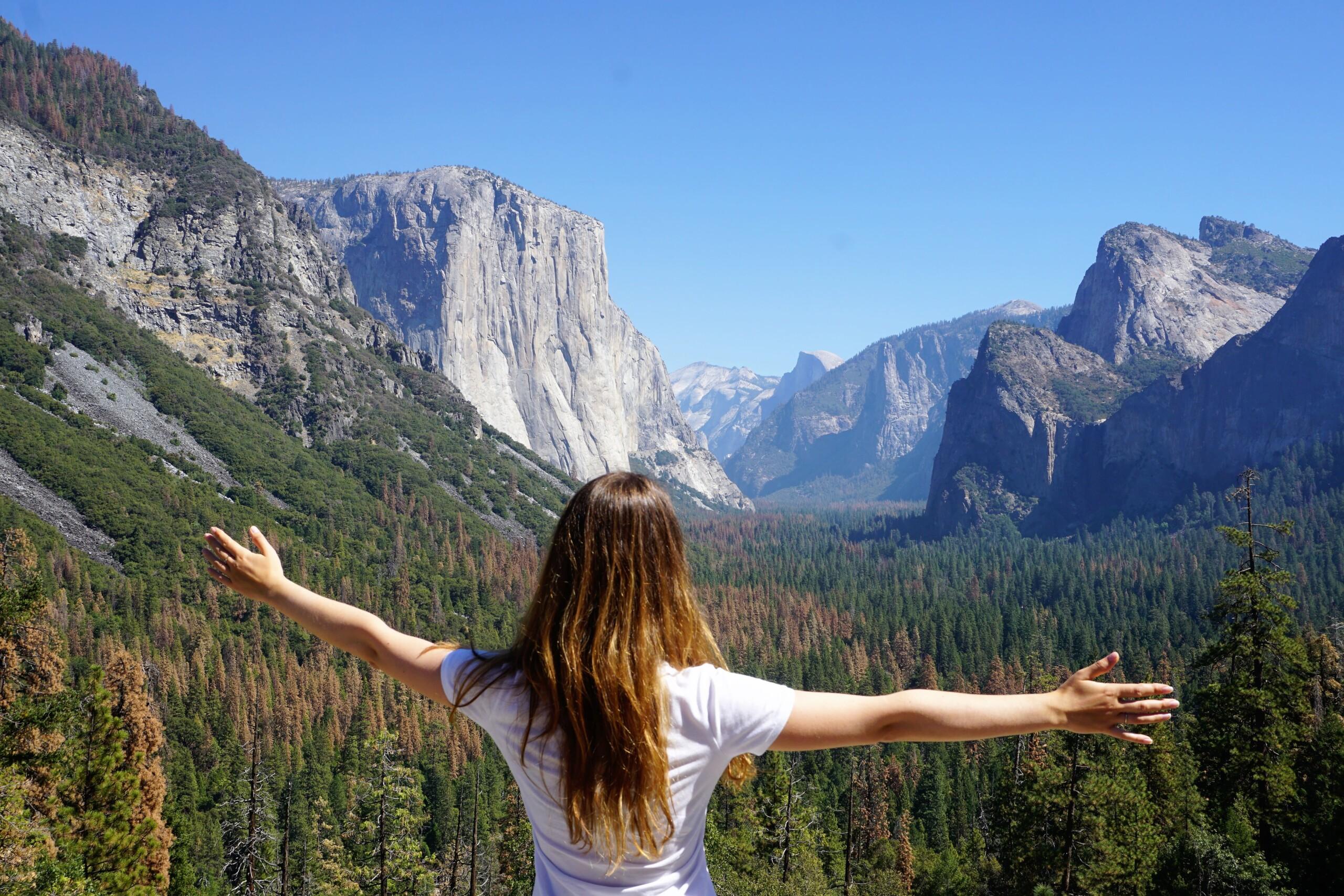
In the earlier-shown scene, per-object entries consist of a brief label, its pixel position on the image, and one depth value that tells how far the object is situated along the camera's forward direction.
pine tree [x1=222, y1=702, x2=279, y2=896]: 31.27
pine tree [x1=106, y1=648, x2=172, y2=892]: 29.77
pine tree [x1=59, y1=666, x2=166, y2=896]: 24.42
